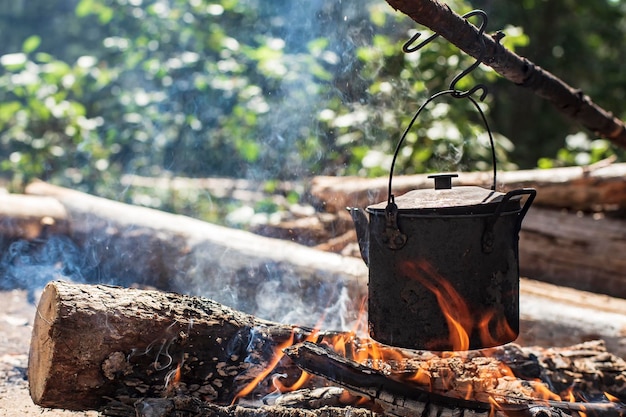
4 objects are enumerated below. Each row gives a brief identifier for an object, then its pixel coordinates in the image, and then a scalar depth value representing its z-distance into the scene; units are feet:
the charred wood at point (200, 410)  8.17
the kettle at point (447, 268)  8.28
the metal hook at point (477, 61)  8.55
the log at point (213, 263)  14.20
